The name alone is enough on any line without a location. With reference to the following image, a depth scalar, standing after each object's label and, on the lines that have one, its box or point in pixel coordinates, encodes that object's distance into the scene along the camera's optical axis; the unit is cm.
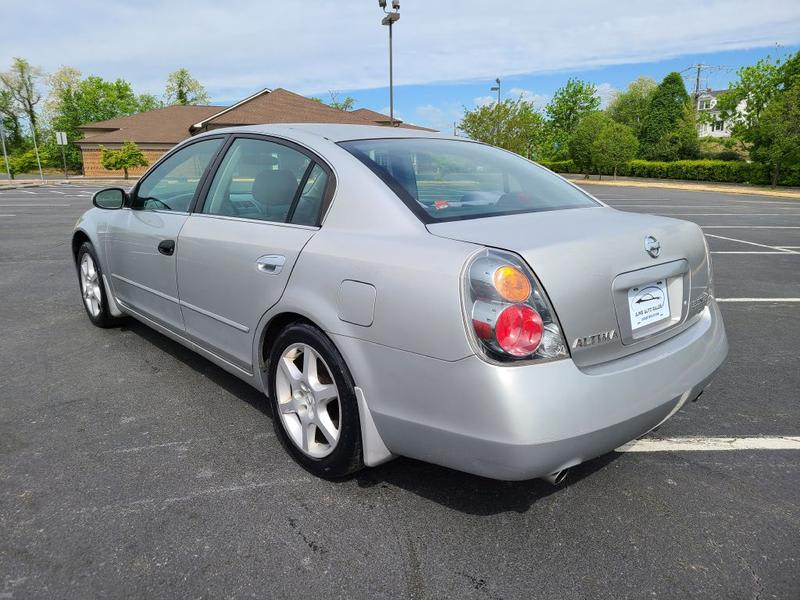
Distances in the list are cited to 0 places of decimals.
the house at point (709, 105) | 8788
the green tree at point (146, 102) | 7841
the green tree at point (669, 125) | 4997
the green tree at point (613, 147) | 4269
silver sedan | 197
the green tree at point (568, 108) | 5775
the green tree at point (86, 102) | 6525
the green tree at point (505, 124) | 4178
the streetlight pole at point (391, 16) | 2289
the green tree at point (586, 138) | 4509
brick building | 3974
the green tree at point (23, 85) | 6706
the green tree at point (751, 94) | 3684
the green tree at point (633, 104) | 6393
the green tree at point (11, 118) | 6662
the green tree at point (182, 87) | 8169
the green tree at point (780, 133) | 3069
